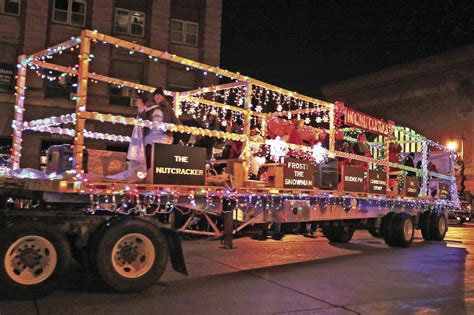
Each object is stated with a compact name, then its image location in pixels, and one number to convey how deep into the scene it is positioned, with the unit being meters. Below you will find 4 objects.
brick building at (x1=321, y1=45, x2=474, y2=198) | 29.62
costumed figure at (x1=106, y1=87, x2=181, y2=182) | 7.28
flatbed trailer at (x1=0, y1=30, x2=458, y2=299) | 6.30
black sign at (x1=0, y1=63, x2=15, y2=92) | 23.67
